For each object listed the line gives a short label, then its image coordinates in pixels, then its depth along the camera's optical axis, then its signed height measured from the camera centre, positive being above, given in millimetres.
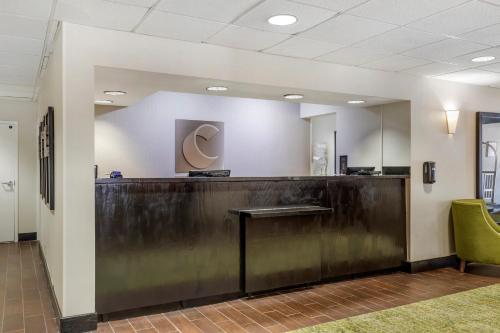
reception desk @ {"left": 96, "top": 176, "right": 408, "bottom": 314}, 3541 -679
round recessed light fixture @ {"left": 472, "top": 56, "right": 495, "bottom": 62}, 4316 +1134
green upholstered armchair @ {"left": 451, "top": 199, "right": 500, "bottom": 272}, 4938 -862
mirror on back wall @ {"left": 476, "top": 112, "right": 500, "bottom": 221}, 5707 +62
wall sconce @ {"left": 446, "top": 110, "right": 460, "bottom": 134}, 5375 +599
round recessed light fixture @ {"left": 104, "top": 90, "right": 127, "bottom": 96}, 4629 +858
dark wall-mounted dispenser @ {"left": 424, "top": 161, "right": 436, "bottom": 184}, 5180 -95
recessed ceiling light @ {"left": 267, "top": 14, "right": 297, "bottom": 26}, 3131 +1147
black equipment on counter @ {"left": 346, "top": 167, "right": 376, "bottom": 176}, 5242 -79
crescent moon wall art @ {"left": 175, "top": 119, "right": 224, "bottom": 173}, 6594 +349
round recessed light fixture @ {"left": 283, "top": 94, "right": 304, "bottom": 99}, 4772 +826
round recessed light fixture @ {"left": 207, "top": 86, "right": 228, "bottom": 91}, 4284 +830
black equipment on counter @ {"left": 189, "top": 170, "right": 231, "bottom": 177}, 4238 -75
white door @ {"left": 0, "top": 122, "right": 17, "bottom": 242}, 7055 -216
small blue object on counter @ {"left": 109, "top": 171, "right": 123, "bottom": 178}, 3754 -76
